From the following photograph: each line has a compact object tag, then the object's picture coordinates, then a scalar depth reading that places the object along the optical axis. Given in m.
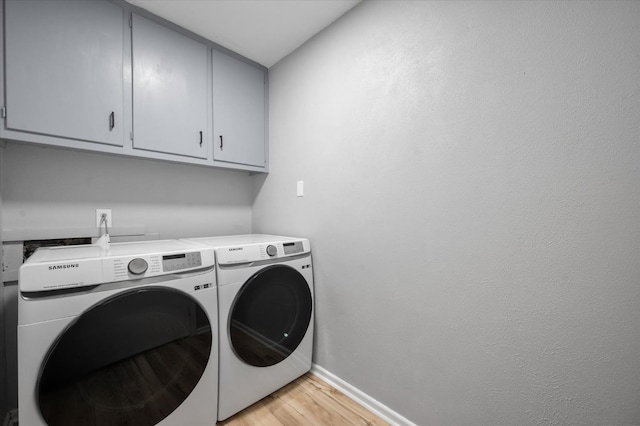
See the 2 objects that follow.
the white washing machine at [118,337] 0.84
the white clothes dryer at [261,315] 1.28
